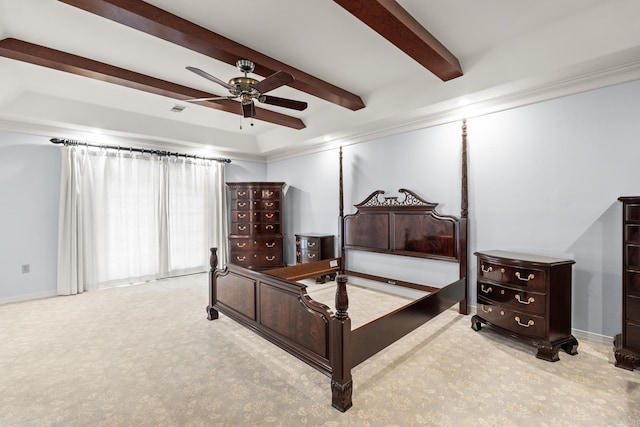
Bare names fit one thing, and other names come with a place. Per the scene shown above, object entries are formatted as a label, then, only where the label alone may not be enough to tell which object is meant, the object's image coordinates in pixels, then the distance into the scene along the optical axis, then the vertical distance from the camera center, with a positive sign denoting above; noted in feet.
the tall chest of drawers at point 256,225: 18.29 -0.96
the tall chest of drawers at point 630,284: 7.00 -1.88
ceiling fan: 7.82 +3.61
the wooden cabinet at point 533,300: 7.94 -2.66
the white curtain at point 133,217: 14.11 -0.37
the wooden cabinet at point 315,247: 16.25 -2.16
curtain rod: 13.91 +3.39
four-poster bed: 6.29 -2.63
